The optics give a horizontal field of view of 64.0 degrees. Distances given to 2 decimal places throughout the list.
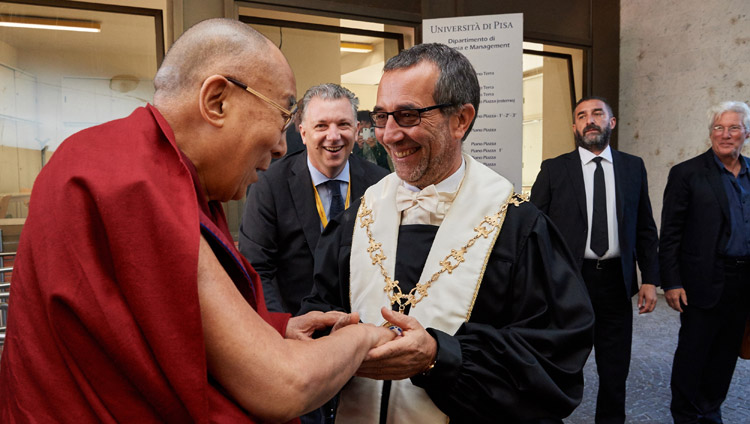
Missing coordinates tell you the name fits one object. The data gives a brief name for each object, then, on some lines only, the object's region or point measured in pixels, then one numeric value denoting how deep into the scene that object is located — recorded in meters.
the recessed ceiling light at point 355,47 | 6.36
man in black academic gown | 1.67
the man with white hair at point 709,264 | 4.11
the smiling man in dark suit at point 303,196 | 3.09
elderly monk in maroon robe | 1.04
